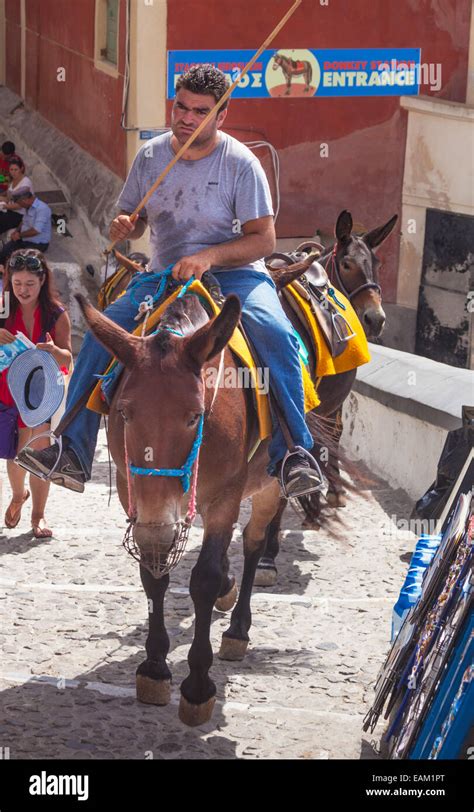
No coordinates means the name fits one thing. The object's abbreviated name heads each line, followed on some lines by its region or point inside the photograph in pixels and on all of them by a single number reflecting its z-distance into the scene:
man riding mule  6.54
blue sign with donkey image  18.31
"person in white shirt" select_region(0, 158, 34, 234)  17.77
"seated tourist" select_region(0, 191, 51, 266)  17.22
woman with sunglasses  9.05
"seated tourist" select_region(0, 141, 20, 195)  19.58
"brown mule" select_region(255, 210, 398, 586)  9.87
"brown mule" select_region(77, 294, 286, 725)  5.59
